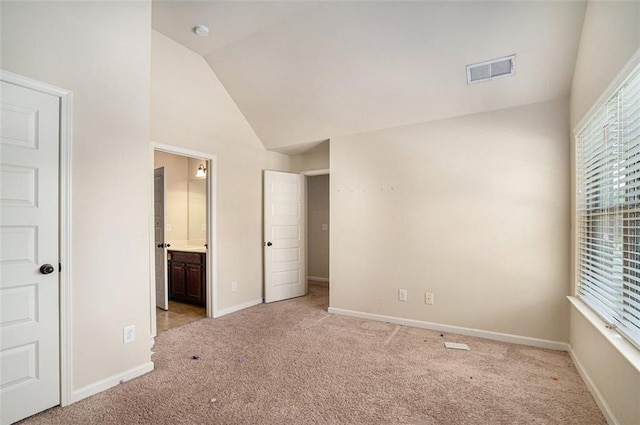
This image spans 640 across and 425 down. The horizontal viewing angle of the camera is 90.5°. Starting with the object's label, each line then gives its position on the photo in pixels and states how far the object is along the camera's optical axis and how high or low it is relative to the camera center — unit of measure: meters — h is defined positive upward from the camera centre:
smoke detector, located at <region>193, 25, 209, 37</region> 2.92 +1.70
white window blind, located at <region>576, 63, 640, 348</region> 1.77 +0.02
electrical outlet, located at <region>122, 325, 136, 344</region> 2.47 -0.96
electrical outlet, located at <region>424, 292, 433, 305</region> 3.59 -0.97
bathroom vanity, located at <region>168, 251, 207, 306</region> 4.45 -0.95
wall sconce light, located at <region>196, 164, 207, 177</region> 5.39 +0.70
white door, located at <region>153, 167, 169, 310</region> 4.25 -0.41
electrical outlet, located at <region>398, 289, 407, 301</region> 3.74 -0.97
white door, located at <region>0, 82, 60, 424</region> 1.91 -0.26
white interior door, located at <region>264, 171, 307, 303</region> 4.75 -0.37
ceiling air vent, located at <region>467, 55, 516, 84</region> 2.79 +1.30
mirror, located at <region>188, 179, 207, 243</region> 5.53 +0.08
